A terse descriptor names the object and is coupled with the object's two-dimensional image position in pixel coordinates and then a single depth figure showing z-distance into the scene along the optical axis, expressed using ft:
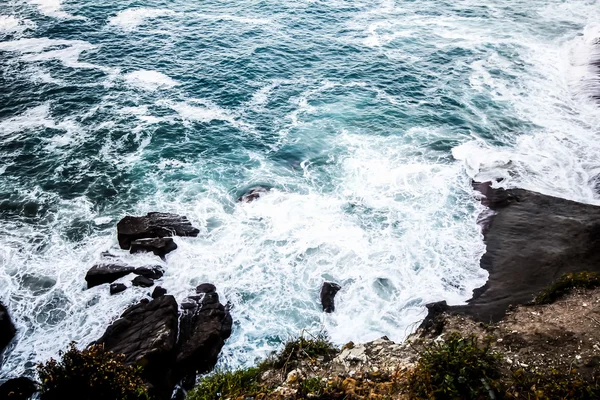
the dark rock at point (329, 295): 60.75
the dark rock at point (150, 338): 47.52
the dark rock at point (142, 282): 63.31
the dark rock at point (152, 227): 69.37
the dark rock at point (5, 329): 54.90
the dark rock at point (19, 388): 46.96
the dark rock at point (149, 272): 64.95
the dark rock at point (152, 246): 68.54
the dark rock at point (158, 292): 61.46
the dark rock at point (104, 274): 63.67
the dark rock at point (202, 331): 51.03
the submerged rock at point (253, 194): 82.12
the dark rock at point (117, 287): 62.34
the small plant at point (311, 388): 29.75
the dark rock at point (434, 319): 44.93
